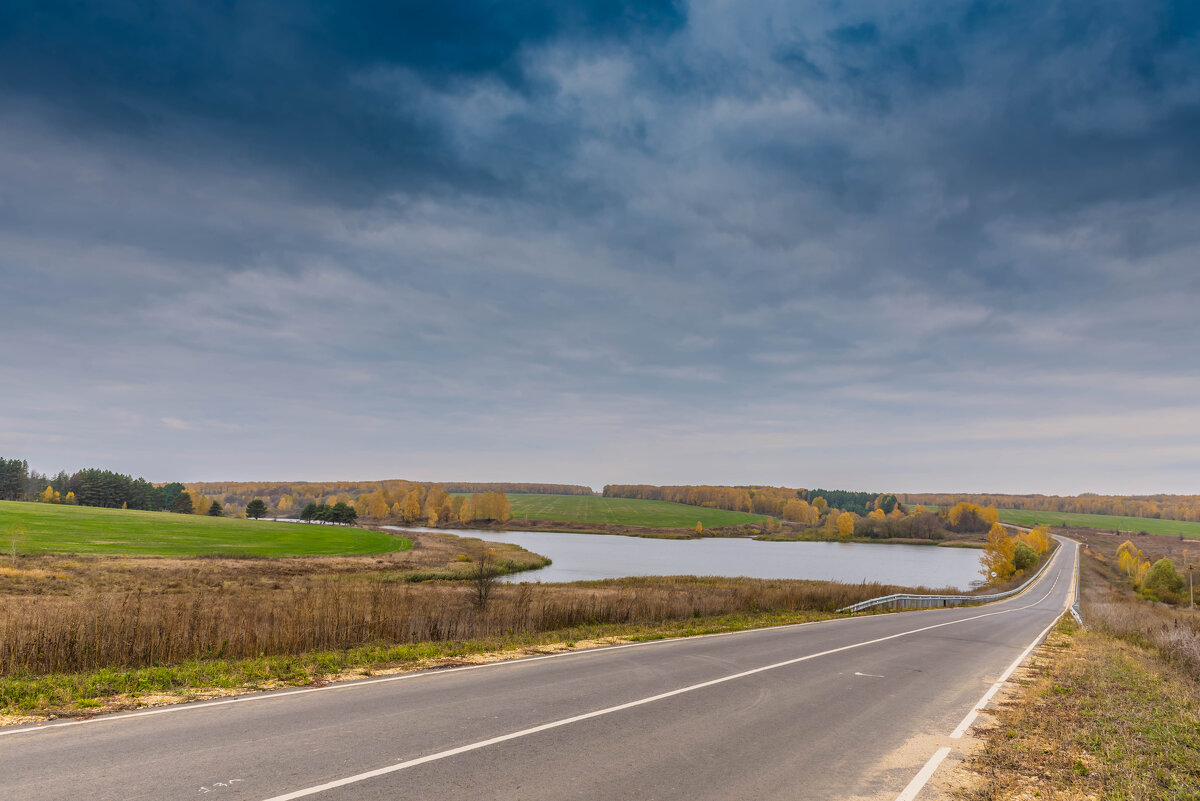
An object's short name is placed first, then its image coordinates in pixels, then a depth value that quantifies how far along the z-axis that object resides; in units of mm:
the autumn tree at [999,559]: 90312
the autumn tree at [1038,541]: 118438
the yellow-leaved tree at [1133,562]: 87388
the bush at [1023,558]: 97750
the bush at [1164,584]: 74250
